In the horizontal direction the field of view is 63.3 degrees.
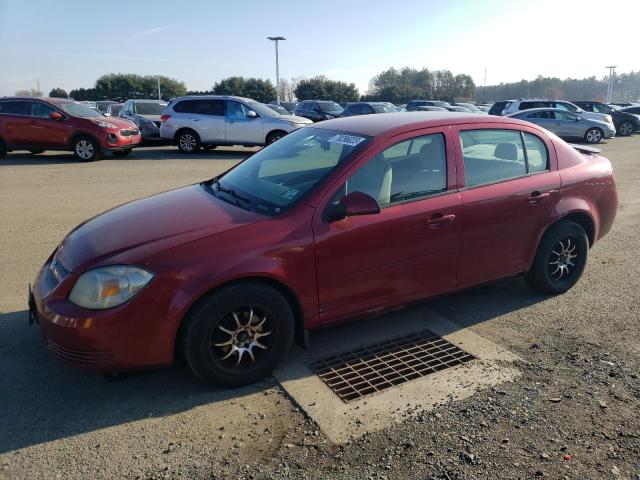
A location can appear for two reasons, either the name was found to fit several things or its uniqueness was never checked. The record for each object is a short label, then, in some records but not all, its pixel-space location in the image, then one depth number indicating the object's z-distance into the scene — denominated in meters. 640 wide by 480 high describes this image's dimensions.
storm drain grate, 3.38
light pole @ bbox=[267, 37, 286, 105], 50.59
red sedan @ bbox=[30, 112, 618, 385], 3.04
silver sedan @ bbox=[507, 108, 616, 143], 20.70
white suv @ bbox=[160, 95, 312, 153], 15.62
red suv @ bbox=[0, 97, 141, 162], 13.76
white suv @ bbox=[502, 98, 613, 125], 22.11
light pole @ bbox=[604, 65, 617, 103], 60.41
